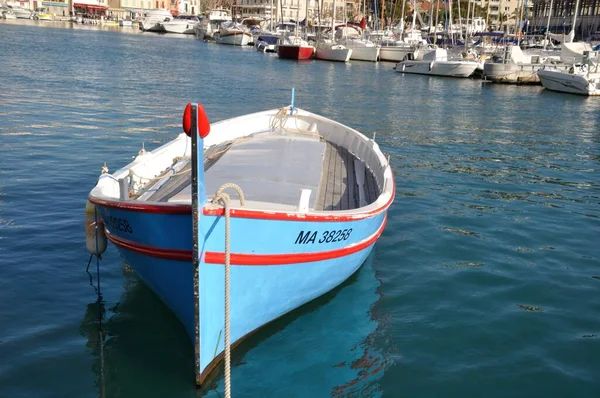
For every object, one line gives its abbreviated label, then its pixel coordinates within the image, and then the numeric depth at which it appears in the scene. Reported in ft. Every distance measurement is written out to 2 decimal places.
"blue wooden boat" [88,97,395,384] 24.58
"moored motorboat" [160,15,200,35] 434.30
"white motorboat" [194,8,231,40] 378.38
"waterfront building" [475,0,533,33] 453.17
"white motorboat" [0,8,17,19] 442.91
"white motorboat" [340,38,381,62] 243.19
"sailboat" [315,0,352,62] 238.89
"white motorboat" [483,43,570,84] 172.65
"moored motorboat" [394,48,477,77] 187.52
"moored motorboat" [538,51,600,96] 145.59
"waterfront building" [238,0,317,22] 500.74
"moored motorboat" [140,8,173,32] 442.91
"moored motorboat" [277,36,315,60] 241.14
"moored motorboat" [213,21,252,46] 329.31
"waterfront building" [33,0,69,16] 516.73
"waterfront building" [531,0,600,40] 330.95
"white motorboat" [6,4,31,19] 458.50
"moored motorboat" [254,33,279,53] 279.49
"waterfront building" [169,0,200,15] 591.78
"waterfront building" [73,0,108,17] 521.24
